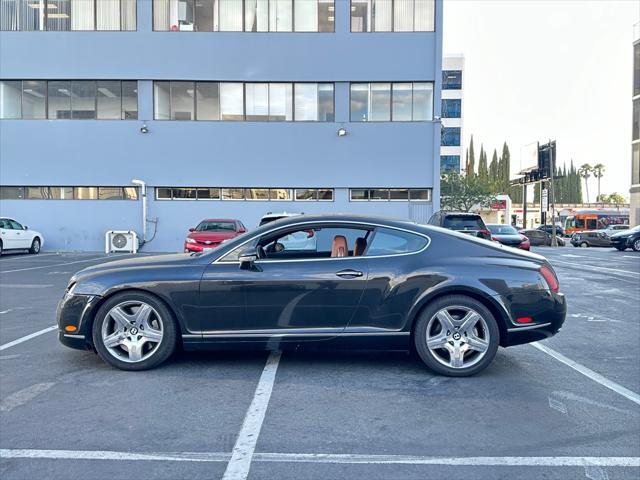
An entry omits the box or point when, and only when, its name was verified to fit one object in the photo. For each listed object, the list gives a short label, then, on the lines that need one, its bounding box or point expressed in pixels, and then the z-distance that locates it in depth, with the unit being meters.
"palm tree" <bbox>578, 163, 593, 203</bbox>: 121.88
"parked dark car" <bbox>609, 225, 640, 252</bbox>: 27.31
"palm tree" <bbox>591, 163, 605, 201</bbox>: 120.44
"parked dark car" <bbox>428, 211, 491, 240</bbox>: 13.05
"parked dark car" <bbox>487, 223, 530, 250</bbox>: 18.62
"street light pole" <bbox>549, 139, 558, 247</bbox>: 36.92
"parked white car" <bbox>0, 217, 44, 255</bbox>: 18.95
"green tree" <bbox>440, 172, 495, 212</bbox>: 56.56
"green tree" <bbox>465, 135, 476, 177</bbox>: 99.74
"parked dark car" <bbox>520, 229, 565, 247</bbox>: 37.47
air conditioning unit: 22.19
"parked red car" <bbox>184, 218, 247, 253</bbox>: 13.06
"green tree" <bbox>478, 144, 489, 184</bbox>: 96.11
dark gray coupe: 4.68
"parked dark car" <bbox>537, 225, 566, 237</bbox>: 45.12
